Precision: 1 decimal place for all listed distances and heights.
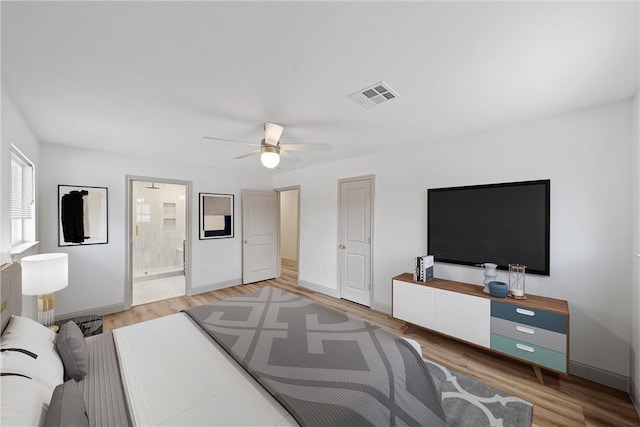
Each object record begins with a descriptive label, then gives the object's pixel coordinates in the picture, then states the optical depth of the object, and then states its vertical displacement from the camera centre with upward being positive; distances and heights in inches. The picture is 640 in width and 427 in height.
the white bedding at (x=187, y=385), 45.1 -38.2
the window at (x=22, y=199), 89.2 +4.8
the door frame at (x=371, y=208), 149.3 +2.3
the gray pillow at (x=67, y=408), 35.2 -30.8
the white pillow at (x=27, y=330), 53.7 -27.5
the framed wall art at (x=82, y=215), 129.0 -2.2
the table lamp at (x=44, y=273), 83.7 -22.1
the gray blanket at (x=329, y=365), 47.1 -36.7
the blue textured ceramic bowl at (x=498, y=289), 93.6 -29.6
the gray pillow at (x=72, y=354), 55.0 -33.6
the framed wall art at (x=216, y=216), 179.9 -3.4
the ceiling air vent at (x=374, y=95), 71.7 +36.8
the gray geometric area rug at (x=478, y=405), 68.6 -58.5
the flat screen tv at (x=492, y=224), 94.6 -5.0
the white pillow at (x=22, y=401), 33.0 -28.4
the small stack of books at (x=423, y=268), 115.2 -26.7
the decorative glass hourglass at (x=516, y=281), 93.2 -27.2
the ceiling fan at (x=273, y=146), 96.2 +26.7
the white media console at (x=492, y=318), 81.9 -41.5
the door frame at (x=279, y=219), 199.7 -7.0
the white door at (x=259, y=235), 201.6 -20.4
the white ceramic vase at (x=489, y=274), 100.4 -25.5
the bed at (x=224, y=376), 43.8 -37.2
